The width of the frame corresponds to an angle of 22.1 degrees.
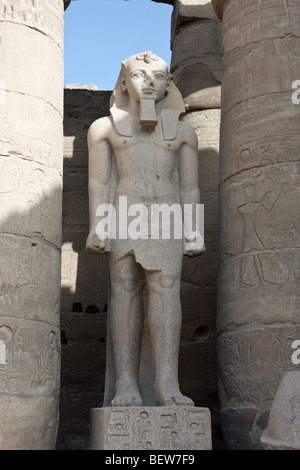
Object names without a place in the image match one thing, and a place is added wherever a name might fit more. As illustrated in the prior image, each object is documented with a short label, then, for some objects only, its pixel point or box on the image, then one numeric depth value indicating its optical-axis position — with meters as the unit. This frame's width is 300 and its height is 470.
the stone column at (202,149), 9.17
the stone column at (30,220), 6.37
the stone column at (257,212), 6.87
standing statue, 6.46
